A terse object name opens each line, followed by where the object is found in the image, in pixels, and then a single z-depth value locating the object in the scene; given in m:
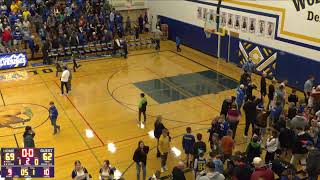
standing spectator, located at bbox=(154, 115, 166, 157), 13.12
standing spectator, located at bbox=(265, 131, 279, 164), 12.08
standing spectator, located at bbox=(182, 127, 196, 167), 12.34
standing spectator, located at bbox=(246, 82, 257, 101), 16.61
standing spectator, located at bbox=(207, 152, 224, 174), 10.53
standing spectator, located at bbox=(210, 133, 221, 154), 12.02
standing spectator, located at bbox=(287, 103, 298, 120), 13.95
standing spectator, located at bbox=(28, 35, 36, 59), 25.64
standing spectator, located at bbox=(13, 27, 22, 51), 25.75
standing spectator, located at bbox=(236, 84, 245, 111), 16.14
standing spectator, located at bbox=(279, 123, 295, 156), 12.18
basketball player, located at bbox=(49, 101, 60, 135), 15.29
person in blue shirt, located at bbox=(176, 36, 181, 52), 27.98
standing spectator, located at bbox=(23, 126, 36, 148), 12.62
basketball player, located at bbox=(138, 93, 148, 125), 15.98
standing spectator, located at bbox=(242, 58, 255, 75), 19.52
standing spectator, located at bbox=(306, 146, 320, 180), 10.82
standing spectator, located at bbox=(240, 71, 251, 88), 17.62
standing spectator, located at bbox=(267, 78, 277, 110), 17.32
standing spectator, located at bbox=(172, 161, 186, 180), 10.07
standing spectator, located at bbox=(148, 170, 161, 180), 10.32
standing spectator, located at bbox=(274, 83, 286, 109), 15.65
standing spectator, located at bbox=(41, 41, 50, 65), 24.72
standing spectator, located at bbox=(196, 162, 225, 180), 9.37
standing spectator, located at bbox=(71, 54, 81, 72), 23.84
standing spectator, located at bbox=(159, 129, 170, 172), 12.20
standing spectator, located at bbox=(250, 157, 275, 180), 9.52
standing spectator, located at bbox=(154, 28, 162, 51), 28.16
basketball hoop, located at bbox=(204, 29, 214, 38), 26.17
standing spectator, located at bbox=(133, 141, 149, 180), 11.53
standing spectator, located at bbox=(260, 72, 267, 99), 17.84
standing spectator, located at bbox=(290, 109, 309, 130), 12.70
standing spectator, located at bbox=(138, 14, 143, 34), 33.09
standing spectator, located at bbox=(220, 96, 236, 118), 14.80
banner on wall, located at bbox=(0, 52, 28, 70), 23.98
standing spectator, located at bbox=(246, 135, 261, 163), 11.55
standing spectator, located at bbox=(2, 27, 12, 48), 24.61
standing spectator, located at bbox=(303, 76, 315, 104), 17.05
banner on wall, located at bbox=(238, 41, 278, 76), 22.19
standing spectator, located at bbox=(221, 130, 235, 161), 11.84
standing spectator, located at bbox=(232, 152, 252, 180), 9.87
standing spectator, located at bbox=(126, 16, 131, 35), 32.38
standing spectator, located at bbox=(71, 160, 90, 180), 10.45
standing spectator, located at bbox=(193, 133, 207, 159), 11.64
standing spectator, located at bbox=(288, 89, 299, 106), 15.95
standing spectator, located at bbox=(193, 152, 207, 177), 11.19
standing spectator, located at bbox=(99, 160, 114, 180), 10.52
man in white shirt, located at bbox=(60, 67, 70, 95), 19.20
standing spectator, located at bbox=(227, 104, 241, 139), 13.73
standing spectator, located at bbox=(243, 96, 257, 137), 14.25
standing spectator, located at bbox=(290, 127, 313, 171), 11.86
